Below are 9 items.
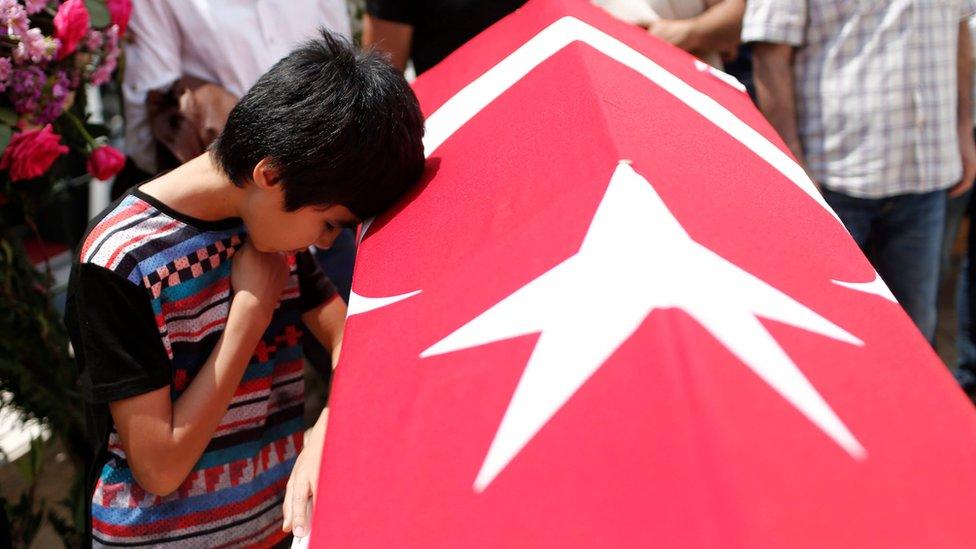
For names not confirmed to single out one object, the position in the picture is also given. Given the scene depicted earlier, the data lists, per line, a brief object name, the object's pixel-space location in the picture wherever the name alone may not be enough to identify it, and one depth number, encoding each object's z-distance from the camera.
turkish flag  0.76
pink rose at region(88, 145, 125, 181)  1.99
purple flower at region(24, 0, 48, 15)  1.68
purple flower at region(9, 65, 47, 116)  1.71
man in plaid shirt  2.26
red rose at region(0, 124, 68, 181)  1.71
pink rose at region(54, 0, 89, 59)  1.72
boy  1.25
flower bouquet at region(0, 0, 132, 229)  1.67
